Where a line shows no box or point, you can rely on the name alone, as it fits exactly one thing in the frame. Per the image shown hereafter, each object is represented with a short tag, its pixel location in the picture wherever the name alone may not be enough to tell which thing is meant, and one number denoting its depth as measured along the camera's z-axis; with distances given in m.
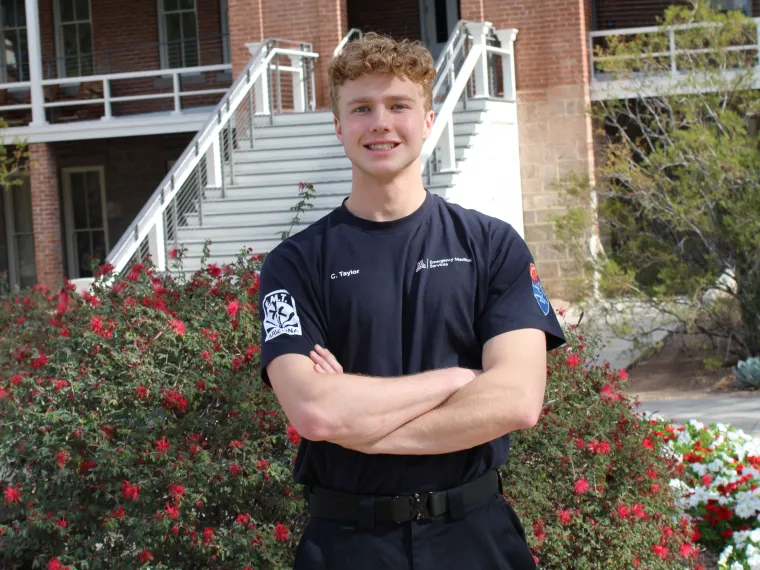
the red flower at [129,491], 4.20
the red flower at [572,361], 4.96
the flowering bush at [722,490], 5.51
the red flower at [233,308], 4.76
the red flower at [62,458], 4.39
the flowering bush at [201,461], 4.30
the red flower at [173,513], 4.14
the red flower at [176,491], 4.13
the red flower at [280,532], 4.16
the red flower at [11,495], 4.48
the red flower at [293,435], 4.27
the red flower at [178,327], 4.72
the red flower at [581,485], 4.44
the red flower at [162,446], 4.30
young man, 2.79
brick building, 16.84
